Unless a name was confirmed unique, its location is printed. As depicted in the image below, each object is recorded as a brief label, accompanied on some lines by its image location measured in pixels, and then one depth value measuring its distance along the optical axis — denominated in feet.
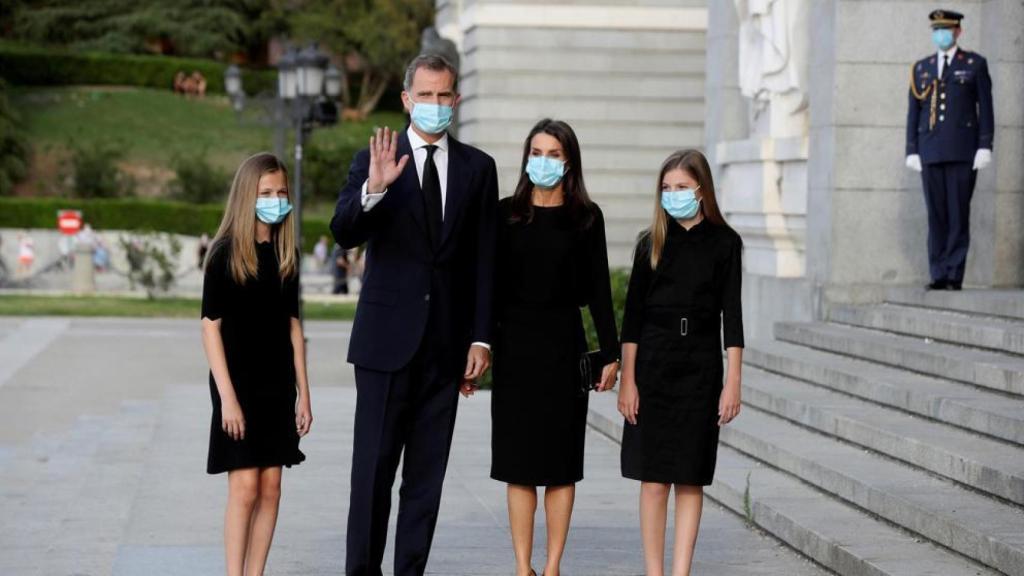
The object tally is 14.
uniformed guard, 40.22
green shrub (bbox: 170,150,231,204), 205.46
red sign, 168.96
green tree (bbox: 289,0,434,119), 257.55
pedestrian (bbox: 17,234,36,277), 164.66
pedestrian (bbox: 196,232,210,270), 157.17
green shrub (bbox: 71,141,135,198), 210.18
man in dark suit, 21.38
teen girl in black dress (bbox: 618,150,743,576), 22.56
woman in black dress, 22.70
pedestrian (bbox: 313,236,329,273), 166.09
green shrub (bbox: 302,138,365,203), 220.64
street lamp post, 80.07
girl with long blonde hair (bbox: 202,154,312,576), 21.39
